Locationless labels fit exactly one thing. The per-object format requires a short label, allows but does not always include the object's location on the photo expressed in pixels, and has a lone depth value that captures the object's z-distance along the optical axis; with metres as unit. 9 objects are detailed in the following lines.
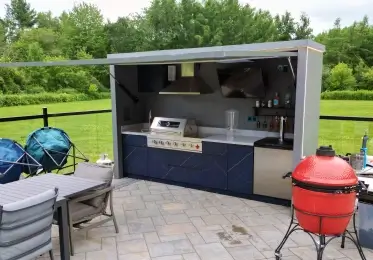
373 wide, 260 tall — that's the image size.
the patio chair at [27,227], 2.06
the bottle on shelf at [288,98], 4.56
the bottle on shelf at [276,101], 4.65
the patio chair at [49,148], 4.54
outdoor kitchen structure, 4.11
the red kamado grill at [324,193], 2.01
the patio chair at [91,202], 3.02
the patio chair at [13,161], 4.11
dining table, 2.62
